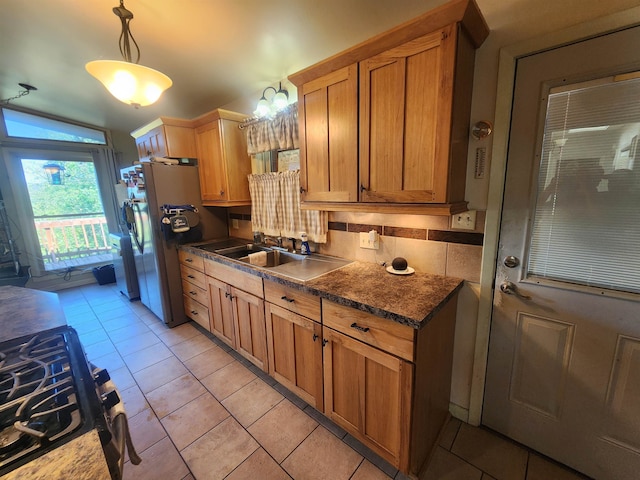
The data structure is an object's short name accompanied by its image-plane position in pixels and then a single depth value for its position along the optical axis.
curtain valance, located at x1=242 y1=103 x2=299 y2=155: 2.06
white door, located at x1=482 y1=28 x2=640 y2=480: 1.08
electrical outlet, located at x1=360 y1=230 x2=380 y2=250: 1.81
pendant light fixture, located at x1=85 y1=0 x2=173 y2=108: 1.25
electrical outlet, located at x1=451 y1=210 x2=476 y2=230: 1.42
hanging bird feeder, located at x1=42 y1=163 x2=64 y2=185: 3.95
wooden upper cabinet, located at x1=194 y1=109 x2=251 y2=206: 2.49
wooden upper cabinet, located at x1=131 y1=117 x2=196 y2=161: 2.65
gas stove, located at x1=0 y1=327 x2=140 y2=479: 0.57
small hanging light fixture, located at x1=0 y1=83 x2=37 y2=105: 3.04
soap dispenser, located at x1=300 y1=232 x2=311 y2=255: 2.19
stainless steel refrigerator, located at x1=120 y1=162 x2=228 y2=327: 2.56
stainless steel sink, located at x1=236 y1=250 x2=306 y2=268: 2.33
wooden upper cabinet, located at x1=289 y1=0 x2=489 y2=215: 1.15
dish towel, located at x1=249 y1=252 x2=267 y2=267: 2.25
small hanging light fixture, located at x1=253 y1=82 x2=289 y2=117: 2.09
